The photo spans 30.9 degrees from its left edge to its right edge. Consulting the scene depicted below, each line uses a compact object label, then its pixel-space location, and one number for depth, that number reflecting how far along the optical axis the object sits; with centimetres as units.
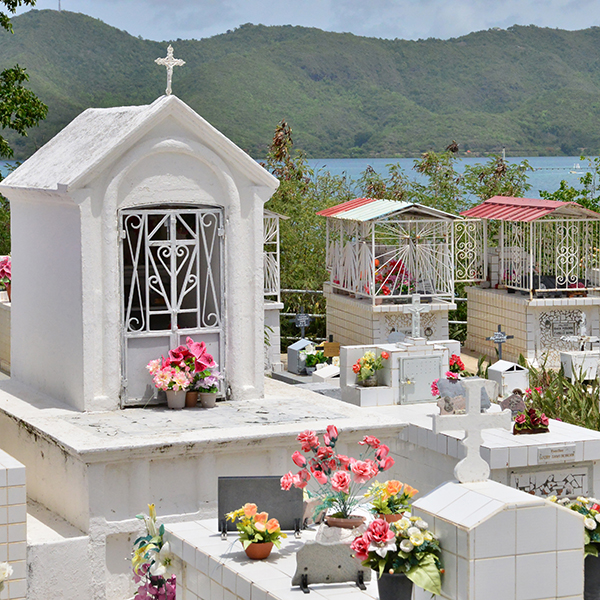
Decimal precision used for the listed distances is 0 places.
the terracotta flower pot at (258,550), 664
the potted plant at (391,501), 639
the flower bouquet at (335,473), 652
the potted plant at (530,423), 1009
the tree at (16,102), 1865
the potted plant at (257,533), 664
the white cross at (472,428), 584
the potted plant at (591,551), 642
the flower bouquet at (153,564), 708
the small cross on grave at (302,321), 1961
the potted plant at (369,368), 1303
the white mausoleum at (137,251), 972
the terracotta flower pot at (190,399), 1013
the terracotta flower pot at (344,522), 652
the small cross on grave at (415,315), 1354
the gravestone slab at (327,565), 630
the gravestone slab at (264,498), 713
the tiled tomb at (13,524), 798
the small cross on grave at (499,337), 1666
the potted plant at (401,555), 550
